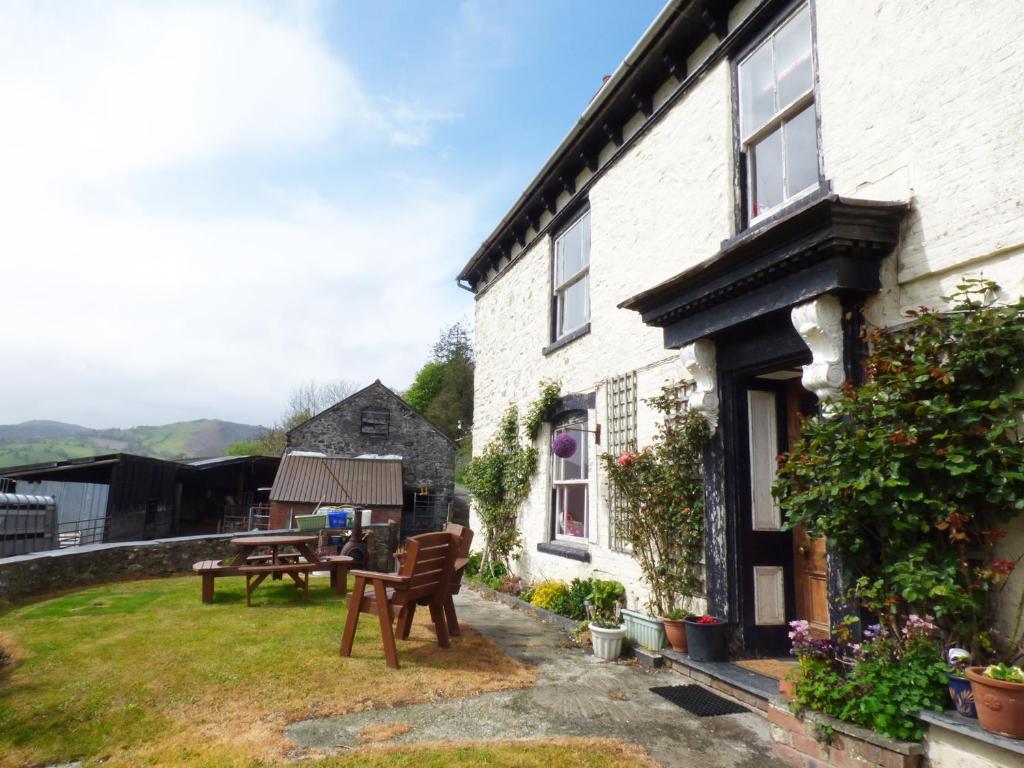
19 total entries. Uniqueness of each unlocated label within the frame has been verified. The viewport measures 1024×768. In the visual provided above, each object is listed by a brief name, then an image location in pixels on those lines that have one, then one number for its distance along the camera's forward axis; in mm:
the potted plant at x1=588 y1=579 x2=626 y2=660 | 5629
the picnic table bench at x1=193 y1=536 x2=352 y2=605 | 7699
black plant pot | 4957
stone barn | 26234
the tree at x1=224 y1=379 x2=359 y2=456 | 44988
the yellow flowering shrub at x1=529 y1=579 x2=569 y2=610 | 7524
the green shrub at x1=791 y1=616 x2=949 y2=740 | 3143
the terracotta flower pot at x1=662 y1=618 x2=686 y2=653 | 5270
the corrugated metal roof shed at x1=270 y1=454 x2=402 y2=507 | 20172
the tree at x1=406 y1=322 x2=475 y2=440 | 39906
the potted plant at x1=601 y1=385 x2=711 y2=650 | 5586
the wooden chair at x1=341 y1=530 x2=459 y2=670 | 5035
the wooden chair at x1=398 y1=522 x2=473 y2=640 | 5957
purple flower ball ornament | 8000
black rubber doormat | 4266
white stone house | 3709
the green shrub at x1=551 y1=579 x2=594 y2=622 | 6939
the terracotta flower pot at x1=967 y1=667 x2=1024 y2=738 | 2727
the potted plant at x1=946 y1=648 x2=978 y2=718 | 3004
